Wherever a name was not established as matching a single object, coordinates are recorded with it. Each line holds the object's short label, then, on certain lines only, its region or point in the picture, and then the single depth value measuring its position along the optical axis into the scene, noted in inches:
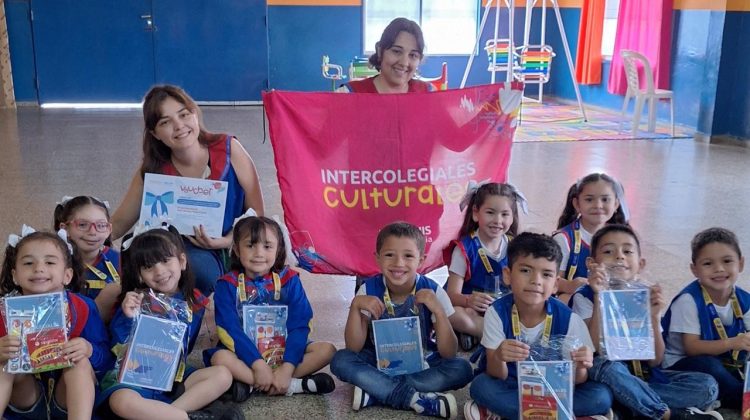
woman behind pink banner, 130.3
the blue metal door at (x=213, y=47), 432.5
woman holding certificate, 111.4
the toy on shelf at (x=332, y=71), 406.6
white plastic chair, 333.3
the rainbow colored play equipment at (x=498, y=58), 394.0
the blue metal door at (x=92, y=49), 419.5
